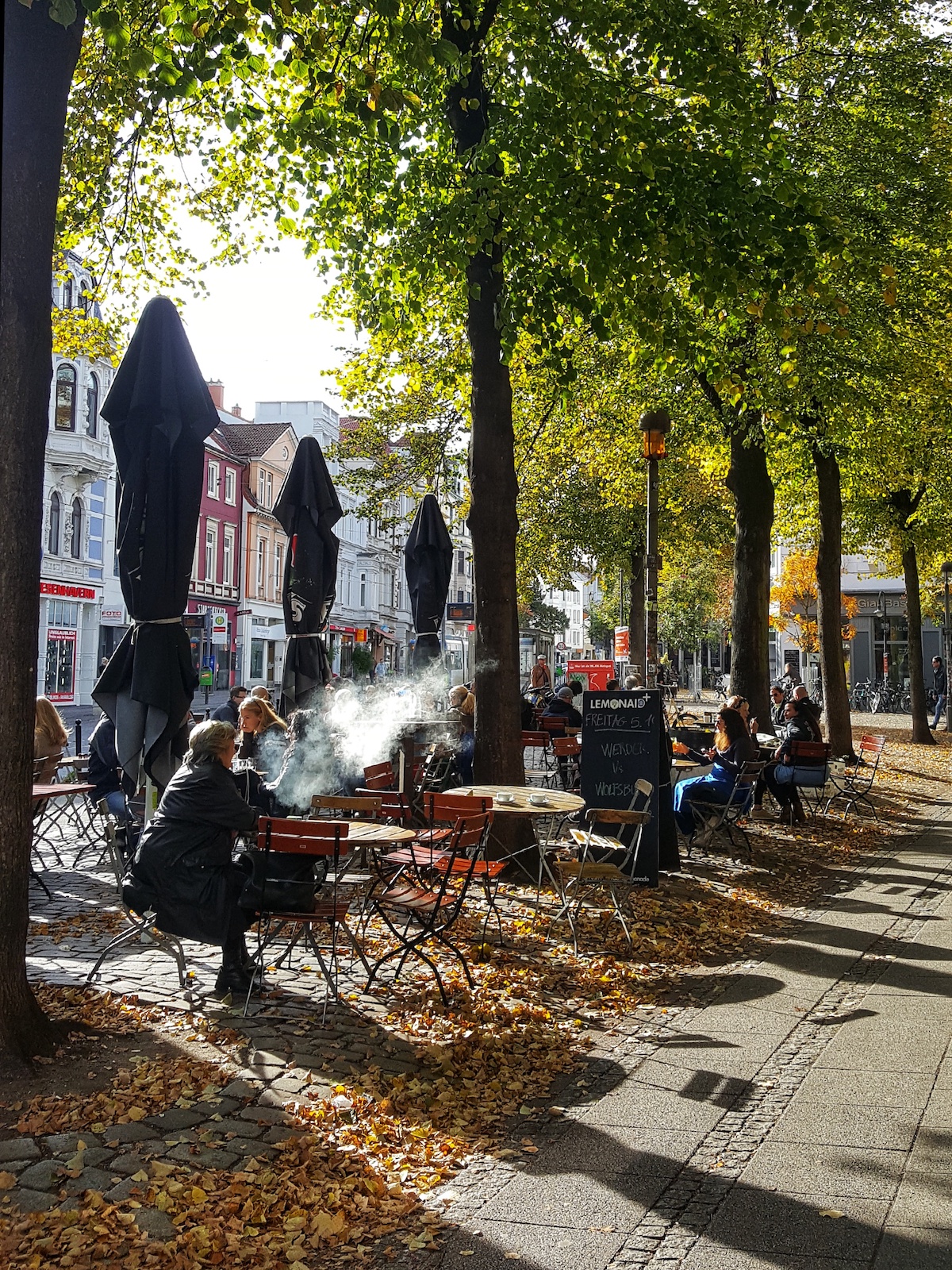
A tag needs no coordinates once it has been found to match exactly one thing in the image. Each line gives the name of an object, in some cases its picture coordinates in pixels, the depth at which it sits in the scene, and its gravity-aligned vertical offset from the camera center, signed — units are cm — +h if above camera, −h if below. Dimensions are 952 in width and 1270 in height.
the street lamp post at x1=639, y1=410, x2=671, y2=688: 1360 +236
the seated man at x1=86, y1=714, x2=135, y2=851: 1098 -45
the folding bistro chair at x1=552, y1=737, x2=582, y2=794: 1476 -50
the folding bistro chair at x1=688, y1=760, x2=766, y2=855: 1266 -98
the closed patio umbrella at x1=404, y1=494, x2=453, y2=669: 1744 +223
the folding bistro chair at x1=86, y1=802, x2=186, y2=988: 693 -134
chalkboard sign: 1081 -22
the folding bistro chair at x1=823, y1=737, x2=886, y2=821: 1641 -96
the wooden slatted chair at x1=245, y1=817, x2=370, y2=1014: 674 -74
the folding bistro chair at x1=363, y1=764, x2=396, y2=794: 1085 -54
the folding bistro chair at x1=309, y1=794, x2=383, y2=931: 827 -61
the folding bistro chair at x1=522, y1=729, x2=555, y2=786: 1739 -76
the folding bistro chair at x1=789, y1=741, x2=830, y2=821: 1488 -53
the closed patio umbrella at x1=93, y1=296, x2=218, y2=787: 825 +147
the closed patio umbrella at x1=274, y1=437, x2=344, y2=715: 1228 +160
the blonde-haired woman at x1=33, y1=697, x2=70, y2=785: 1110 -14
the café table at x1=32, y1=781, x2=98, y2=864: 983 -103
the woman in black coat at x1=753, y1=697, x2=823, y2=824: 1521 -51
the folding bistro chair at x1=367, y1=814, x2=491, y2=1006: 727 -115
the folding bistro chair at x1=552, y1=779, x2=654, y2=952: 864 -113
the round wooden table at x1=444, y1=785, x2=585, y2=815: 916 -66
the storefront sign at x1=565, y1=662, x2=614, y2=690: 2870 +138
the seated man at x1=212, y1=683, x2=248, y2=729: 1397 +8
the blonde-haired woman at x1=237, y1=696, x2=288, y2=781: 1143 -17
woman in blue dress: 1279 -51
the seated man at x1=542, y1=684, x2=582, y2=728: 1845 +15
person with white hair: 677 -86
